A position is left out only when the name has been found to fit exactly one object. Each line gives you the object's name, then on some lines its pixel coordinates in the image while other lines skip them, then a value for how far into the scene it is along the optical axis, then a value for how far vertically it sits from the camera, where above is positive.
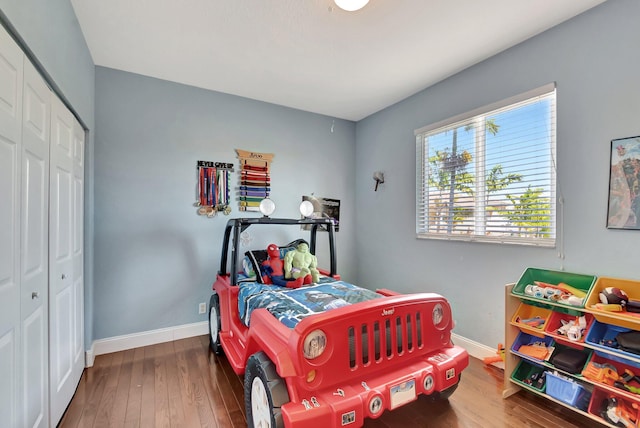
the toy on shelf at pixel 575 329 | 1.80 -0.74
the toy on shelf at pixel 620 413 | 1.56 -1.12
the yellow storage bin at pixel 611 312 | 1.58 -0.55
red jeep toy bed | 1.40 -0.82
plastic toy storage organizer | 1.62 -0.90
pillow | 2.82 -0.49
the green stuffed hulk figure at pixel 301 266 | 2.73 -0.53
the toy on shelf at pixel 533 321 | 2.05 -0.80
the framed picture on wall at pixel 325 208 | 3.88 +0.08
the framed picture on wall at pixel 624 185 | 1.76 +0.19
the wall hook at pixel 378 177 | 3.74 +0.49
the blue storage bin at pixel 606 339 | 1.58 -0.76
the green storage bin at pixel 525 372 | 2.03 -1.17
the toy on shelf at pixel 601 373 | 1.65 -0.94
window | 2.24 +0.38
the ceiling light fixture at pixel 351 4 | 1.75 +1.31
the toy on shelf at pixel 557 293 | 1.83 -0.53
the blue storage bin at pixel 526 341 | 2.05 -0.95
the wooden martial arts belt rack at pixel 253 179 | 3.38 +0.42
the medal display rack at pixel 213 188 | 3.16 +0.29
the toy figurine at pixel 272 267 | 2.79 -0.55
